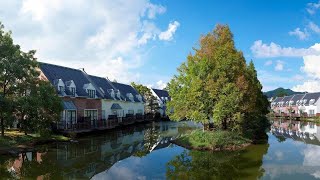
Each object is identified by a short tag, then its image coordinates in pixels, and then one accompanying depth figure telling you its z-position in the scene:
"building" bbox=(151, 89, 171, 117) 58.37
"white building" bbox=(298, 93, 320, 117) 62.64
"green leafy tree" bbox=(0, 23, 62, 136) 18.51
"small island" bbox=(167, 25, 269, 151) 19.03
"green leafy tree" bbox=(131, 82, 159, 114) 54.86
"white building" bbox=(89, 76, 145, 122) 36.10
